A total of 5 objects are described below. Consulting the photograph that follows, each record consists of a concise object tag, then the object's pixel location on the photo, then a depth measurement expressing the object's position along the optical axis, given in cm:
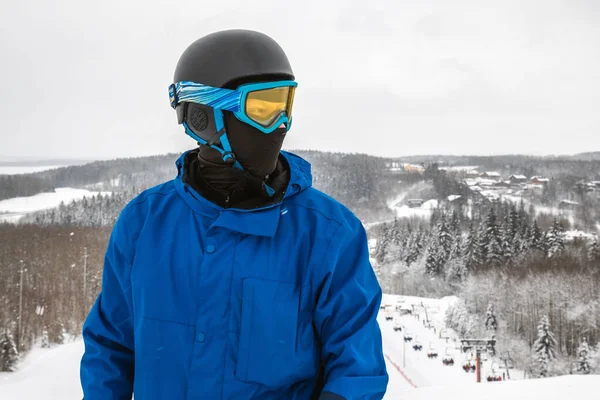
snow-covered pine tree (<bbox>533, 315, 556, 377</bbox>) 4250
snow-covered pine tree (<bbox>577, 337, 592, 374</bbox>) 4019
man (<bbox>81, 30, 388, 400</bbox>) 116
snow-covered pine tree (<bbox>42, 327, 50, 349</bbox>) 4250
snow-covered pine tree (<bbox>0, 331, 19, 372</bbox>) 3481
